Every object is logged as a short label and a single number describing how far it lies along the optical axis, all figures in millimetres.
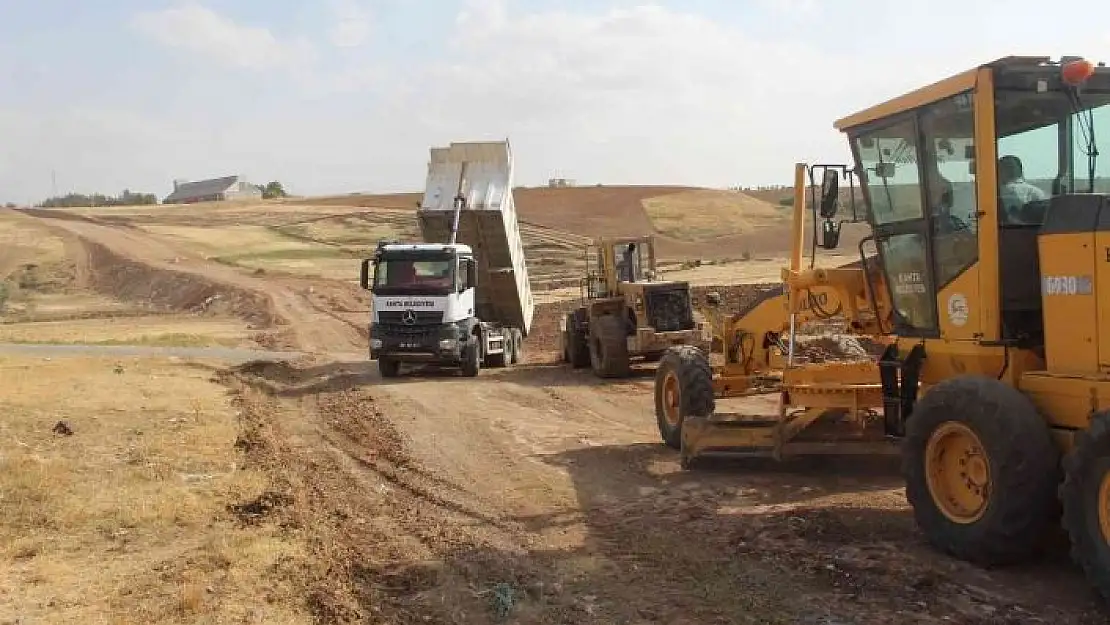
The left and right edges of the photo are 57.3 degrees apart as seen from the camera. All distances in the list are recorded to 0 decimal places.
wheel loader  18609
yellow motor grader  6098
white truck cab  19219
